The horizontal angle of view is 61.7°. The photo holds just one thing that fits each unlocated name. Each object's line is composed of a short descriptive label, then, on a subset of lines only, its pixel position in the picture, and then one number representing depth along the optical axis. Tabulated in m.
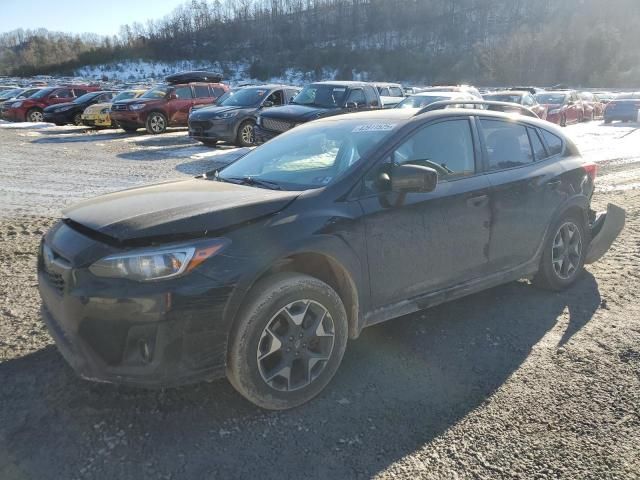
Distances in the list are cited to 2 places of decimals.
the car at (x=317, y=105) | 12.62
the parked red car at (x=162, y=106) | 19.12
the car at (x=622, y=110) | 25.52
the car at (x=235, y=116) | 14.95
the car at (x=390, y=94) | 15.66
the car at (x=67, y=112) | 22.70
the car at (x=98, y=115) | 21.16
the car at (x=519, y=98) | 19.10
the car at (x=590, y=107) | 26.44
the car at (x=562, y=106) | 22.84
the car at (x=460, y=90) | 18.31
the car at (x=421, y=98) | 15.13
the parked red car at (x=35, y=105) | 24.23
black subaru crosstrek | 2.66
